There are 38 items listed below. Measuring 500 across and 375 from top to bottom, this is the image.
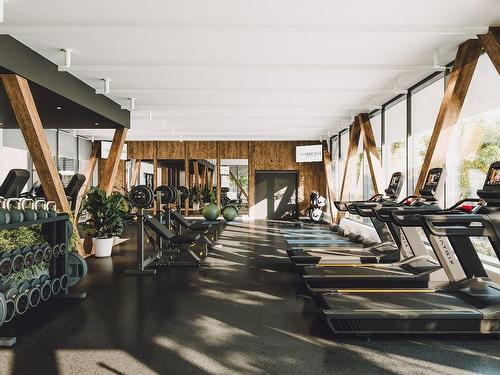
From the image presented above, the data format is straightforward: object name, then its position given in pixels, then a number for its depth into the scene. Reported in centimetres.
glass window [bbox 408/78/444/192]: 622
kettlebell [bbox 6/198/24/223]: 330
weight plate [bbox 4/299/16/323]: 333
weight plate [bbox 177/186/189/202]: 927
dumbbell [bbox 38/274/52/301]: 388
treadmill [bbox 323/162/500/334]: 310
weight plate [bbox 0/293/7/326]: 310
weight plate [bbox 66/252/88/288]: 445
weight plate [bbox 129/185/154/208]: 552
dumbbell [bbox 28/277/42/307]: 370
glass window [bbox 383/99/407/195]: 739
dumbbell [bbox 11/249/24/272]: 356
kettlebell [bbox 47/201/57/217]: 396
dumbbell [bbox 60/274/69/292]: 421
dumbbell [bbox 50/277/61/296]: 406
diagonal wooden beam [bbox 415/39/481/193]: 468
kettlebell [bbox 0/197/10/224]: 314
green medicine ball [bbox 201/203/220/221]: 1151
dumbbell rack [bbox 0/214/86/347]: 413
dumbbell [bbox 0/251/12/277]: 342
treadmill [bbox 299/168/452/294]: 428
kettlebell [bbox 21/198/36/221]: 353
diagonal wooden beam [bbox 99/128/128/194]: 789
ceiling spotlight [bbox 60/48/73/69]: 502
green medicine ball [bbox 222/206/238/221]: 1236
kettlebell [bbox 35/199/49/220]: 375
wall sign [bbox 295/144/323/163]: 1363
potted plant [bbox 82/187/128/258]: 660
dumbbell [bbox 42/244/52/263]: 392
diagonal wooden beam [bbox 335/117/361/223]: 971
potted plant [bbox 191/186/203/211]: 1491
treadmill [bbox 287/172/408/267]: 546
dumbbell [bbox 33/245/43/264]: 384
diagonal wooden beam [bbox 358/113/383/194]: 809
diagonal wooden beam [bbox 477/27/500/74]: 408
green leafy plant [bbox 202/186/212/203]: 1429
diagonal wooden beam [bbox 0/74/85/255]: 471
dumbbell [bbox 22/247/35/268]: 369
